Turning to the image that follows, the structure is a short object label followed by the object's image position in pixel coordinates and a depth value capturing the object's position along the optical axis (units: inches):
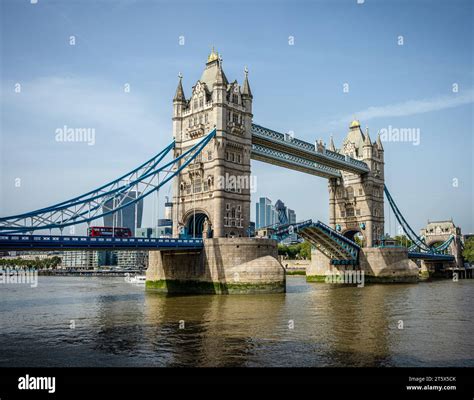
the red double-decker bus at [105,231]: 2269.9
